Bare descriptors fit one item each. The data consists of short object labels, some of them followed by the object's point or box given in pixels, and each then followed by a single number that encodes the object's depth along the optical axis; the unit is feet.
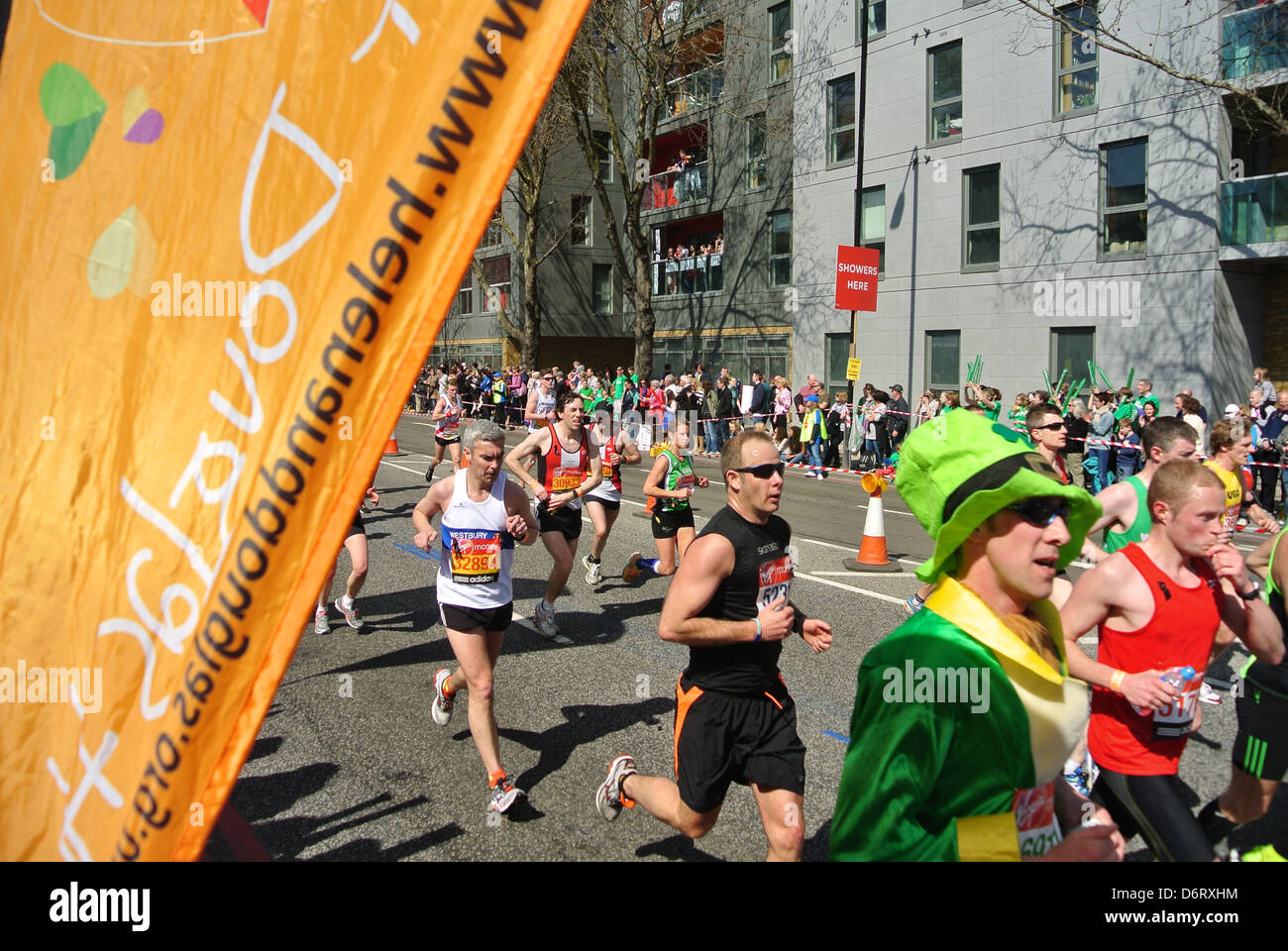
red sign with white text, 77.87
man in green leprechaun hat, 7.00
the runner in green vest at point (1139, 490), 18.16
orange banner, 4.08
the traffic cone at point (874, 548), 36.37
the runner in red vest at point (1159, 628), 11.47
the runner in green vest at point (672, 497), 30.58
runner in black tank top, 12.92
